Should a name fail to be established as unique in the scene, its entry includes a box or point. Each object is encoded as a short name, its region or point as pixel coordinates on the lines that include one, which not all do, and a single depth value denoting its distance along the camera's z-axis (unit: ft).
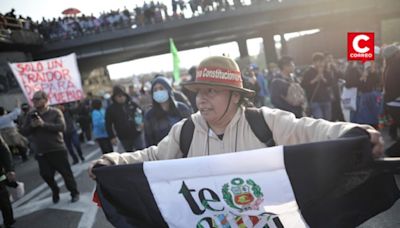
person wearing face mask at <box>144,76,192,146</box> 15.29
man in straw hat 7.34
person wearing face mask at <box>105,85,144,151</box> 20.15
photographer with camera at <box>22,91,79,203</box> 17.83
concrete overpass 89.30
